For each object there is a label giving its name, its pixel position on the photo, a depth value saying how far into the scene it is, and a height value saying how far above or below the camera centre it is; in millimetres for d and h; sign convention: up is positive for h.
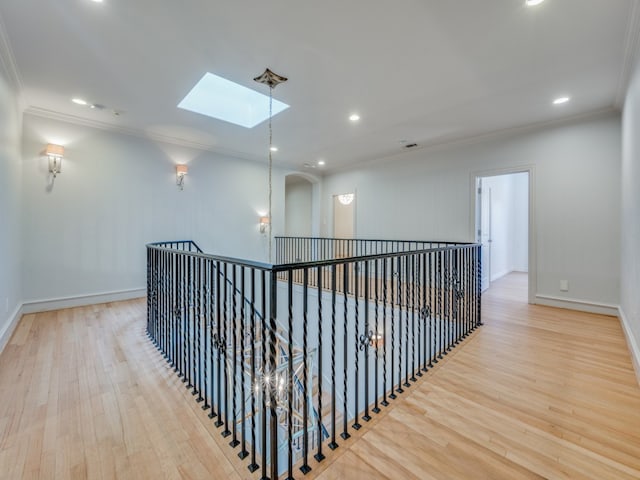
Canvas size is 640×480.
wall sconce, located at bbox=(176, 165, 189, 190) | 4965 +1204
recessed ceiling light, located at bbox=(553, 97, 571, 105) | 3318 +1728
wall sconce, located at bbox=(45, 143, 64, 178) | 3730 +1161
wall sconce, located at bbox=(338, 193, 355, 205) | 7118 +1123
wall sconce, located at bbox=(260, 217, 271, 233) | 6350 +379
